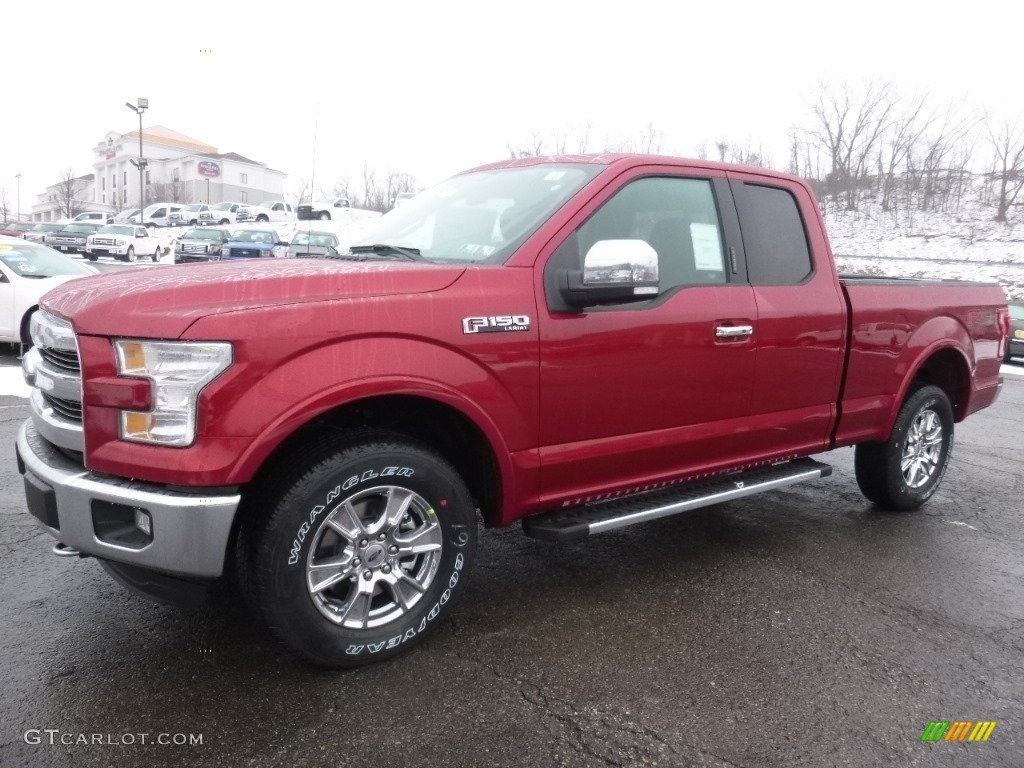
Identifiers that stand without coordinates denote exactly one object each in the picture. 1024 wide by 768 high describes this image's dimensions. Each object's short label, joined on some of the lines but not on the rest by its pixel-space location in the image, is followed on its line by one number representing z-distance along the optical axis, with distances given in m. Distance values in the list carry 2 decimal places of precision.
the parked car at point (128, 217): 52.66
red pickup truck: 2.53
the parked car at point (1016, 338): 15.80
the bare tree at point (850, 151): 45.72
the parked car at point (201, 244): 29.55
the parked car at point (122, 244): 31.52
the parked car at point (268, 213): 52.32
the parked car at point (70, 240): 32.53
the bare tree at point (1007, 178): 39.47
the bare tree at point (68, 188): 74.94
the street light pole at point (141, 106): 38.72
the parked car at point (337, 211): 48.85
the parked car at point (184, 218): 53.09
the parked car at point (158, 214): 52.78
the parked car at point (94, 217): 52.12
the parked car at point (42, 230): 32.66
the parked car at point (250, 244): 27.12
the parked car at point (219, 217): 50.44
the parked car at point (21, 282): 9.73
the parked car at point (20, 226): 47.72
